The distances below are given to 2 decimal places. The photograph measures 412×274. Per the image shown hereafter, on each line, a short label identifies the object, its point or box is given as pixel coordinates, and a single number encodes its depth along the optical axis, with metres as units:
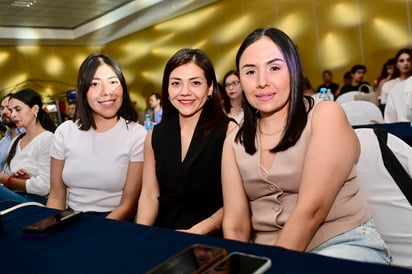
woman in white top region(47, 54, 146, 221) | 1.97
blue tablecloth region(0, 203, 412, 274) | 0.70
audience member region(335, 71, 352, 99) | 7.50
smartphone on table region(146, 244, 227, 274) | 0.71
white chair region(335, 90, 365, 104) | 4.90
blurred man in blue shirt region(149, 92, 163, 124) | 7.82
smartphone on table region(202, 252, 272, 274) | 0.68
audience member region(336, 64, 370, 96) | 7.07
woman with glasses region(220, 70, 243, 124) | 4.23
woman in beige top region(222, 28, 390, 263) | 1.21
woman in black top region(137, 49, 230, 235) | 1.71
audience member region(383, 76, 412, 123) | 2.99
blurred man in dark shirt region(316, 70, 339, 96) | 7.96
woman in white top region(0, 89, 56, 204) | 2.63
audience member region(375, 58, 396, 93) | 6.19
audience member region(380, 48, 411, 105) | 4.57
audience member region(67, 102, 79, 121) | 8.28
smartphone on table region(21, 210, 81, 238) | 1.03
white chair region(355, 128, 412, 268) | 1.33
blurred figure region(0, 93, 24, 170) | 3.60
